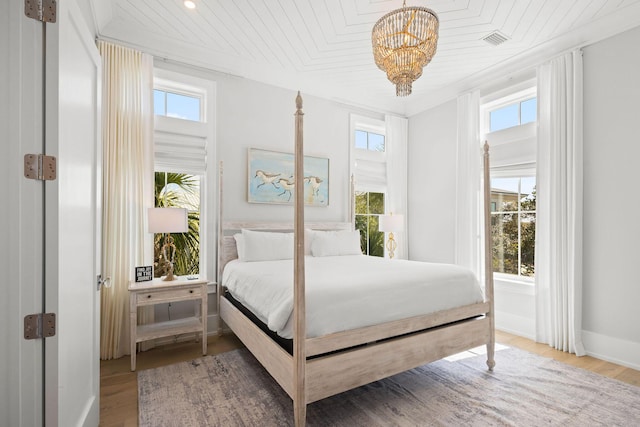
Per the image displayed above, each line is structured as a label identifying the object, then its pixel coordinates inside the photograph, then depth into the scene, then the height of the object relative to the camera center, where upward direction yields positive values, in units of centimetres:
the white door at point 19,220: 116 -2
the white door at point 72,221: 123 -3
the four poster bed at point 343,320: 180 -73
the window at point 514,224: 365 -12
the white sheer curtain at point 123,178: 293 +36
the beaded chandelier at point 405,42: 227 +129
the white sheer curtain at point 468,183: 404 +42
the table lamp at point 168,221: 288 -6
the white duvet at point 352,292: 192 -55
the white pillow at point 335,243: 378 -36
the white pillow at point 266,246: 338 -34
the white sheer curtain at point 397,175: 499 +63
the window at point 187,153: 341 +68
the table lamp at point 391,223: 449 -12
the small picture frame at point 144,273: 294 -56
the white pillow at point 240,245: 342 -33
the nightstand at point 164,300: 272 -77
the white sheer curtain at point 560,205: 305 +10
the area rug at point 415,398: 197 -130
